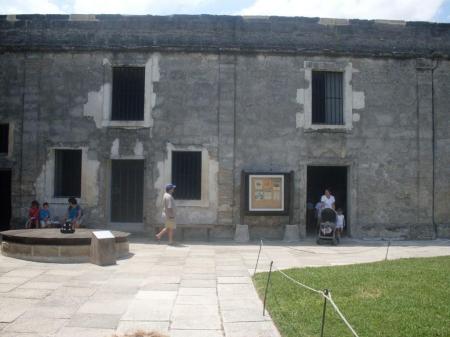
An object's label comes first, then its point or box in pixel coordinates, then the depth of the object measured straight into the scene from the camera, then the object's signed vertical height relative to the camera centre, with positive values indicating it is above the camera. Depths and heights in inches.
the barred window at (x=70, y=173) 595.5 +7.3
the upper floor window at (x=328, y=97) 595.2 +112.0
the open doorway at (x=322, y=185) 666.8 -4.7
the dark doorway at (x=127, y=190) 596.7 -14.1
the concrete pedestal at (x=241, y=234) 550.9 -64.6
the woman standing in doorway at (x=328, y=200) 557.9 -22.2
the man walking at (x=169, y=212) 503.5 -35.6
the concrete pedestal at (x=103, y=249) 371.6 -58.1
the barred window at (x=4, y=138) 590.9 +51.8
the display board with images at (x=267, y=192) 550.0 -13.2
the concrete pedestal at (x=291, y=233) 555.7 -63.7
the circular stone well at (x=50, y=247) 383.9 -58.9
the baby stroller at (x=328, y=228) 528.4 -53.5
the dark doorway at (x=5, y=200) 625.9 -31.0
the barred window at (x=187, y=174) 573.9 +8.1
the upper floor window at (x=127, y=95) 585.6 +109.3
